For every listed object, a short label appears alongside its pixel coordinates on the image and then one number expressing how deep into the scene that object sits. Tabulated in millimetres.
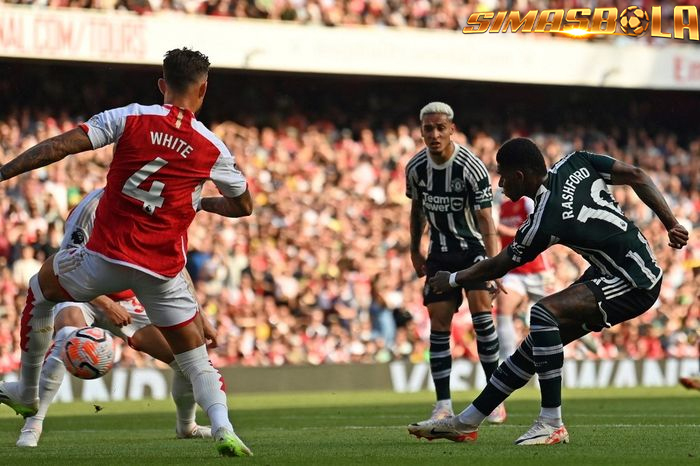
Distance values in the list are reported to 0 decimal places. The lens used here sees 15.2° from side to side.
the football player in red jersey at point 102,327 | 18219
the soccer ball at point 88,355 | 17828
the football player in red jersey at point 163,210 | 14711
